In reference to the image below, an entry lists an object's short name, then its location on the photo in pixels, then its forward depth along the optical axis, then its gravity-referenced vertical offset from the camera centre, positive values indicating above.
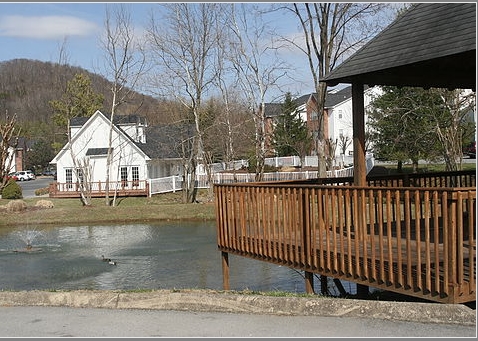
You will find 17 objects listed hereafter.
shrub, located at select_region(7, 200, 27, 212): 31.30 -2.02
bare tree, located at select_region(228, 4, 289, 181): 31.67 +3.03
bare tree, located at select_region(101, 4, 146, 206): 33.34 +4.82
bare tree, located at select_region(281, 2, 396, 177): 24.95 +5.61
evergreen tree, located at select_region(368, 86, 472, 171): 27.58 +2.09
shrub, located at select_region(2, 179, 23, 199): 37.72 -1.45
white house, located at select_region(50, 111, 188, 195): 41.19 +1.16
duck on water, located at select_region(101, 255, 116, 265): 15.83 -2.64
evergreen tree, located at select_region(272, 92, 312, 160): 48.55 +2.67
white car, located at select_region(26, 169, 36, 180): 70.76 -0.76
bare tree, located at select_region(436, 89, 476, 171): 25.80 +1.74
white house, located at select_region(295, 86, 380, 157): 65.56 +5.72
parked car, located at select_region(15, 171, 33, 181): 69.69 -0.86
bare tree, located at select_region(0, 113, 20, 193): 37.66 +1.39
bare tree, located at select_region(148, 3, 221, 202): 31.81 +5.24
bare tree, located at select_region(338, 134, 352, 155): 50.38 +1.89
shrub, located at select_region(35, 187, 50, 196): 43.38 -1.75
